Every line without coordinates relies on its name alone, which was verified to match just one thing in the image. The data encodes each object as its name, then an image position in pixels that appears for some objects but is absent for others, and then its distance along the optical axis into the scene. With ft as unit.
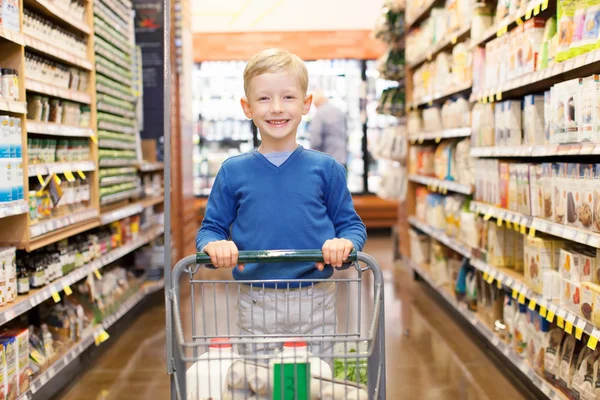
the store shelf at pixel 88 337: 10.87
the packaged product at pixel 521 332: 12.25
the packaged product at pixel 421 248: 21.72
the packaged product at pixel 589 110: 9.05
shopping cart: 5.07
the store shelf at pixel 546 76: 9.26
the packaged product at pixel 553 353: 10.75
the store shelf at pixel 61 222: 11.30
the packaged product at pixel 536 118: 11.82
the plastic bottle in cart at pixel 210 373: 5.28
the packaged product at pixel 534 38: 11.57
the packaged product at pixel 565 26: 9.89
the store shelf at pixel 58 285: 10.03
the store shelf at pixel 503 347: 10.60
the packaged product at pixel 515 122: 12.85
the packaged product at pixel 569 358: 10.23
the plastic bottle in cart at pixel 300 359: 5.03
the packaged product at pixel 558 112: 10.12
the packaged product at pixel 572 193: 9.93
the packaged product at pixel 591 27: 9.05
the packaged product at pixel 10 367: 9.70
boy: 6.73
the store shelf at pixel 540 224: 9.29
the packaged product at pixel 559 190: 10.42
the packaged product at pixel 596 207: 9.19
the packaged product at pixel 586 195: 9.45
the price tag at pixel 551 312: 10.50
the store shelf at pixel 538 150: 9.30
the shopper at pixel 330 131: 27.20
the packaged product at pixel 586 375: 9.44
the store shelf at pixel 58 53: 11.16
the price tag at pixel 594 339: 8.82
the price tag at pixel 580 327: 9.30
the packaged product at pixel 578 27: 9.43
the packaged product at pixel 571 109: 9.64
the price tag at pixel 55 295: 11.70
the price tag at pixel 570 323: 9.71
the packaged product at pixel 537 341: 11.41
